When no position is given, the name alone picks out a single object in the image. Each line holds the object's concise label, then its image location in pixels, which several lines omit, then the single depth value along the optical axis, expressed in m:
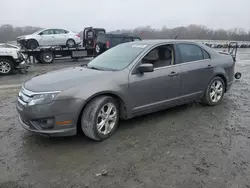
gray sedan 3.28
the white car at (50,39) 15.36
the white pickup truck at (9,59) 10.03
